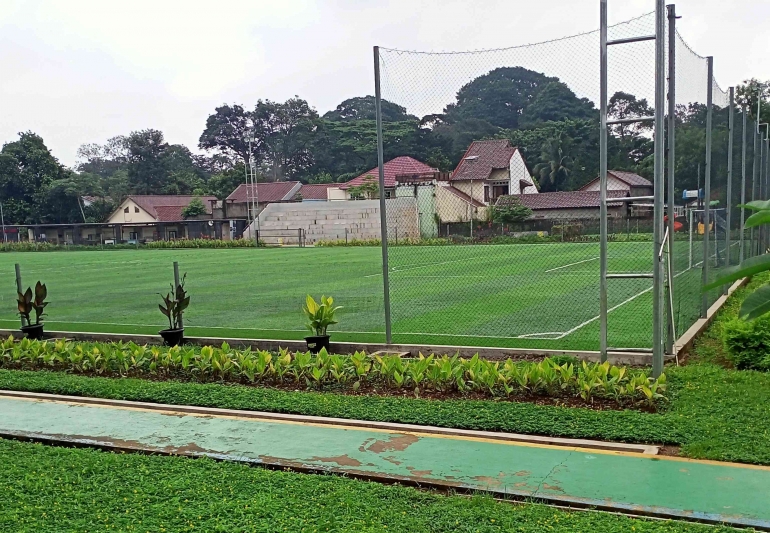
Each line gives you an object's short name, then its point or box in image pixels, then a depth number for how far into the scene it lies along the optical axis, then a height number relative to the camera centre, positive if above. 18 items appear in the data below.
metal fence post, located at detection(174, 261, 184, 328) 9.34 -0.71
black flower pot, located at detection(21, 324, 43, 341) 10.13 -1.44
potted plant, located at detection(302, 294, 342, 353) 8.13 -1.12
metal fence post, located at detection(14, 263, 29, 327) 10.62 -0.83
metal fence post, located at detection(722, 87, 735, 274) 10.70 +0.90
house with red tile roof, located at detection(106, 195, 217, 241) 57.50 +1.32
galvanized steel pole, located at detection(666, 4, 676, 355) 7.03 +0.73
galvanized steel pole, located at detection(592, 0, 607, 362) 6.41 +0.52
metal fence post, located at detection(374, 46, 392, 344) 8.03 +0.49
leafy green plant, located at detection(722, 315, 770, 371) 6.82 -1.31
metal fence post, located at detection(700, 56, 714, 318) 9.10 +0.25
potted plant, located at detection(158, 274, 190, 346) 9.09 -1.11
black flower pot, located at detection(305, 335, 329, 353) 8.17 -1.39
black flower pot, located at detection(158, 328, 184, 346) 9.11 -1.41
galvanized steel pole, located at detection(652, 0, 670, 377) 6.06 +0.17
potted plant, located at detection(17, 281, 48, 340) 10.15 -1.11
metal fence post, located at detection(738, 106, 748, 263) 12.17 +0.84
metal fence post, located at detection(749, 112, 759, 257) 13.81 +0.62
